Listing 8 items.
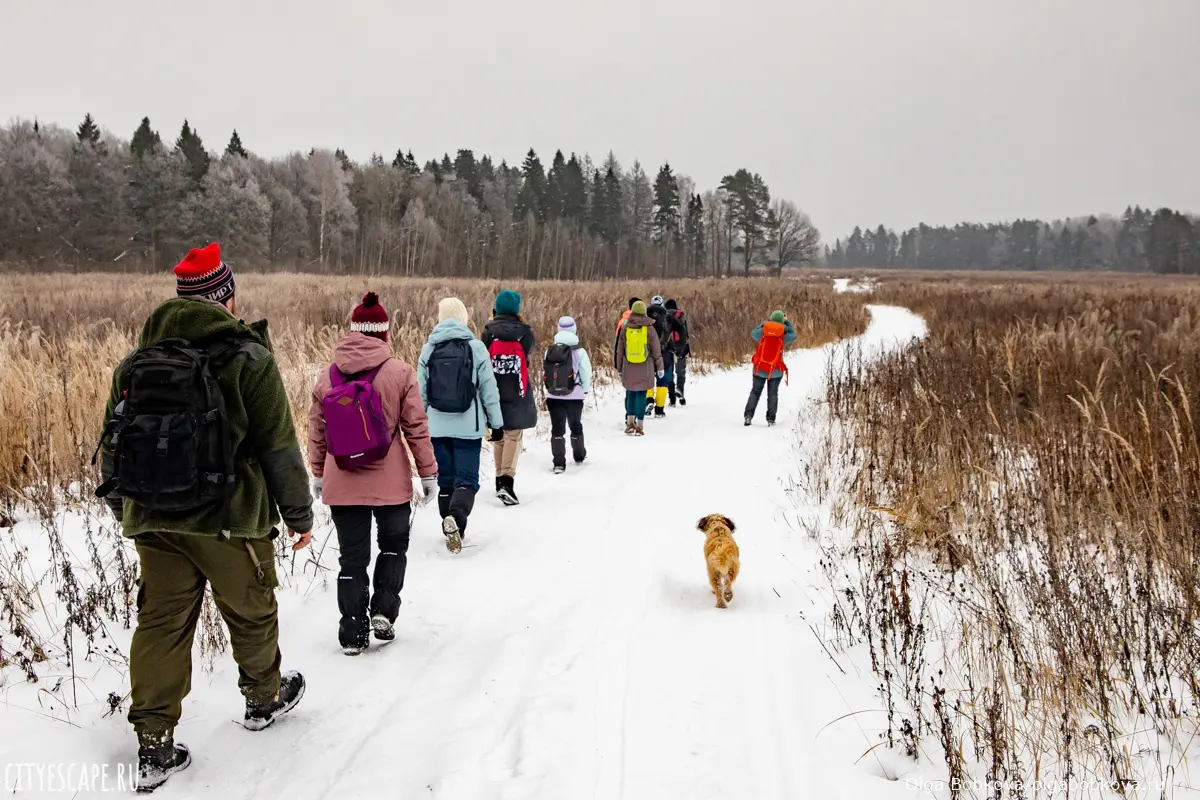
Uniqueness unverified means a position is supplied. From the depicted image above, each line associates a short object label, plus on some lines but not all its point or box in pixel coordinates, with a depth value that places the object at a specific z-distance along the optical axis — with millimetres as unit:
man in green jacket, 2584
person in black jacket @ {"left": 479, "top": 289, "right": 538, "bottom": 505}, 6410
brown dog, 4180
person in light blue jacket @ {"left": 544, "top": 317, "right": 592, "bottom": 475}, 7559
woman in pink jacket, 3680
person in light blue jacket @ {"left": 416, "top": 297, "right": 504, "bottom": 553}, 5203
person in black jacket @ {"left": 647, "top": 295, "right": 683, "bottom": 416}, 10891
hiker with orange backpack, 9945
